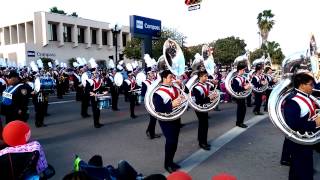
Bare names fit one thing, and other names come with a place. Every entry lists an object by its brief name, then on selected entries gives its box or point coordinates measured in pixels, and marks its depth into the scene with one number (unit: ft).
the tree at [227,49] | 147.28
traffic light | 49.34
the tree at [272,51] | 143.64
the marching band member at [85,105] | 42.11
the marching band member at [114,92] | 51.29
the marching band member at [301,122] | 16.04
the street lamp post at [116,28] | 79.03
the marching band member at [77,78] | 54.54
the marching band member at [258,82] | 41.39
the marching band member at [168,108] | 21.13
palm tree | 170.32
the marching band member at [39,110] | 37.47
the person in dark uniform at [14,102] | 27.76
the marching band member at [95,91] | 35.60
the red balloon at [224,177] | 9.28
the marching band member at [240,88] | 33.94
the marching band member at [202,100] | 25.98
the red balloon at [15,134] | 11.91
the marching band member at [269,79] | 43.62
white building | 149.48
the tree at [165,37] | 128.47
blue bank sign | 79.78
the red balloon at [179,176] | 8.91
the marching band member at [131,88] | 42.64
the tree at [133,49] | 141.06
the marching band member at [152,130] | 30.89
